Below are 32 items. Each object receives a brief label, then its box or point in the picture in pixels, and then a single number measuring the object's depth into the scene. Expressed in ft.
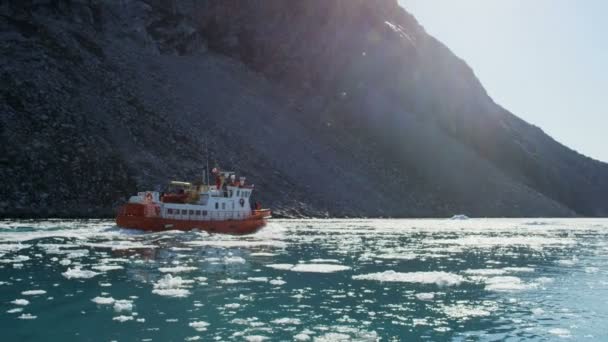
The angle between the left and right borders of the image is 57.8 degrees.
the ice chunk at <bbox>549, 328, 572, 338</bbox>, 54.95
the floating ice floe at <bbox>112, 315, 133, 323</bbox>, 56.03
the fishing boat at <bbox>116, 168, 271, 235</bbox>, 169.07
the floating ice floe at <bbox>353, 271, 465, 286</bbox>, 85.25
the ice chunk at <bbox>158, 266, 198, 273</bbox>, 89.83
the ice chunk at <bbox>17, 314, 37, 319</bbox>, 55.93
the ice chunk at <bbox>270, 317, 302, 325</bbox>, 56.74
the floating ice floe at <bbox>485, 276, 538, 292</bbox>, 81.56
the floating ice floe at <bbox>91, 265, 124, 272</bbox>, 89.44
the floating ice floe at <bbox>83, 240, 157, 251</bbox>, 124.98
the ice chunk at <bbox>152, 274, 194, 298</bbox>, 70.59
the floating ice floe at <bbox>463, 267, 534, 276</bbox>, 96.94
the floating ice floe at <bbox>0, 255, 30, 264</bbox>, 95.92
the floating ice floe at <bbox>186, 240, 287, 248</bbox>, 136.98
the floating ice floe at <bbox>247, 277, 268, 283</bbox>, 82.38
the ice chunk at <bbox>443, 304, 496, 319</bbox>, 62.64
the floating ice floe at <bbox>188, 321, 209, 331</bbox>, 53.52
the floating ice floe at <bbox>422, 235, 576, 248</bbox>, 160.31
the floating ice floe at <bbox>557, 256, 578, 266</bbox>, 113.39
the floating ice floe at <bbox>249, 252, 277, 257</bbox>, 118.52
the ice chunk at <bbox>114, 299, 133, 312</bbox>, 61.16
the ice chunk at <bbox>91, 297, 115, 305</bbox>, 64.18
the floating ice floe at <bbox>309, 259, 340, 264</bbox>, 107.76
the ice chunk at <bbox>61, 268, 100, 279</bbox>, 81.41
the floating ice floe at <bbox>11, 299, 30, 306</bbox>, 61.96
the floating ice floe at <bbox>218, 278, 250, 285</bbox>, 80.61
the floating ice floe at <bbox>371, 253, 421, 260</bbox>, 117.39
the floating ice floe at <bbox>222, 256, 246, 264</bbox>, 103.39
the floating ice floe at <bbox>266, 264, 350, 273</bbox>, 95.36
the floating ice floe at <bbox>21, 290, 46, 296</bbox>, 67.82
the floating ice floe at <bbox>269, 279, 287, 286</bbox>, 80.56
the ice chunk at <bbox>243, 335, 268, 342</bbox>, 49.70
